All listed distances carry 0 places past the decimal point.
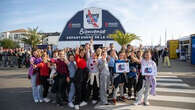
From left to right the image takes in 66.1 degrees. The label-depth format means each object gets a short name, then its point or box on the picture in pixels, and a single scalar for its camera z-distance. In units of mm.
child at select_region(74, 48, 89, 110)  5023
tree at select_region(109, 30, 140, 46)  17805
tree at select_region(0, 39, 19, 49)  58969
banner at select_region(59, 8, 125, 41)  26109
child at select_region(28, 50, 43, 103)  5602
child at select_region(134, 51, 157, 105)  5055
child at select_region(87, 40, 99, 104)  5305
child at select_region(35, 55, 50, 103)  5633
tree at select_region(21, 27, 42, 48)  34406
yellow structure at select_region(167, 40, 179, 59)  24516
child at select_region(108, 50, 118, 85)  5488
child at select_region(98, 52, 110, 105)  5129
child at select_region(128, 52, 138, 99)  5718
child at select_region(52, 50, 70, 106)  5109
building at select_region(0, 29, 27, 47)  85112
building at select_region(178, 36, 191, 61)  19922
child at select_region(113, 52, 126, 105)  5262
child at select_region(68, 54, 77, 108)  5199
